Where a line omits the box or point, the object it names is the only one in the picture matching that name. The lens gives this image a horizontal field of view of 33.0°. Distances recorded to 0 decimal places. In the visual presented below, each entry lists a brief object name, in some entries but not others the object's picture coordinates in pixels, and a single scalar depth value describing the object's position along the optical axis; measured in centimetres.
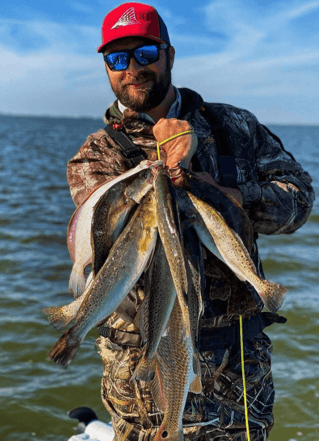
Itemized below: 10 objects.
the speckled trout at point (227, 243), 221
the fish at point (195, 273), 227
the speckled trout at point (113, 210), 214
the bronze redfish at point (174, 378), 246
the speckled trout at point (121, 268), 212
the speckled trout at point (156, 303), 225
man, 301
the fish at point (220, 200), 227
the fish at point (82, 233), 219
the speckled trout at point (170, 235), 203
